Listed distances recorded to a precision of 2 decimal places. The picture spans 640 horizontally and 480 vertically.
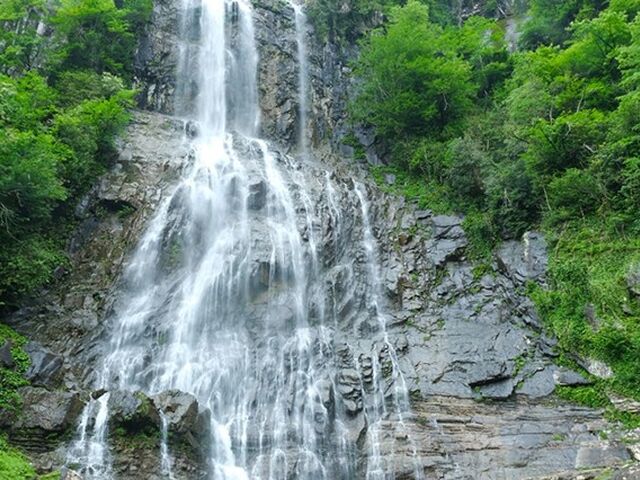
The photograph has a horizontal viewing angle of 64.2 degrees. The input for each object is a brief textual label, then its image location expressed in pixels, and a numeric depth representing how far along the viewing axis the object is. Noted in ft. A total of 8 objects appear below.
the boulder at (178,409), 35.91
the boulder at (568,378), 41.86
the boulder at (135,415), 35.37
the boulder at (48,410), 34.50
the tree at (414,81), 71.26
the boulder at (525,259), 50.16
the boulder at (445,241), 56.85
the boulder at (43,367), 39.27
